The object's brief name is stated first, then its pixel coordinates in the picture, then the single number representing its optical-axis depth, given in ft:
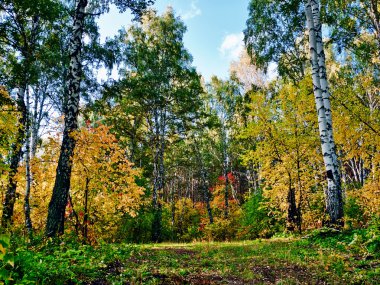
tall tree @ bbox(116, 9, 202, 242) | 58.90
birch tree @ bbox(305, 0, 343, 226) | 28.14
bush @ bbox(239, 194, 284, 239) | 54.80
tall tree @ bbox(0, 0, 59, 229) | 32.32
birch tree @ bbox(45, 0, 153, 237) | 23.20
